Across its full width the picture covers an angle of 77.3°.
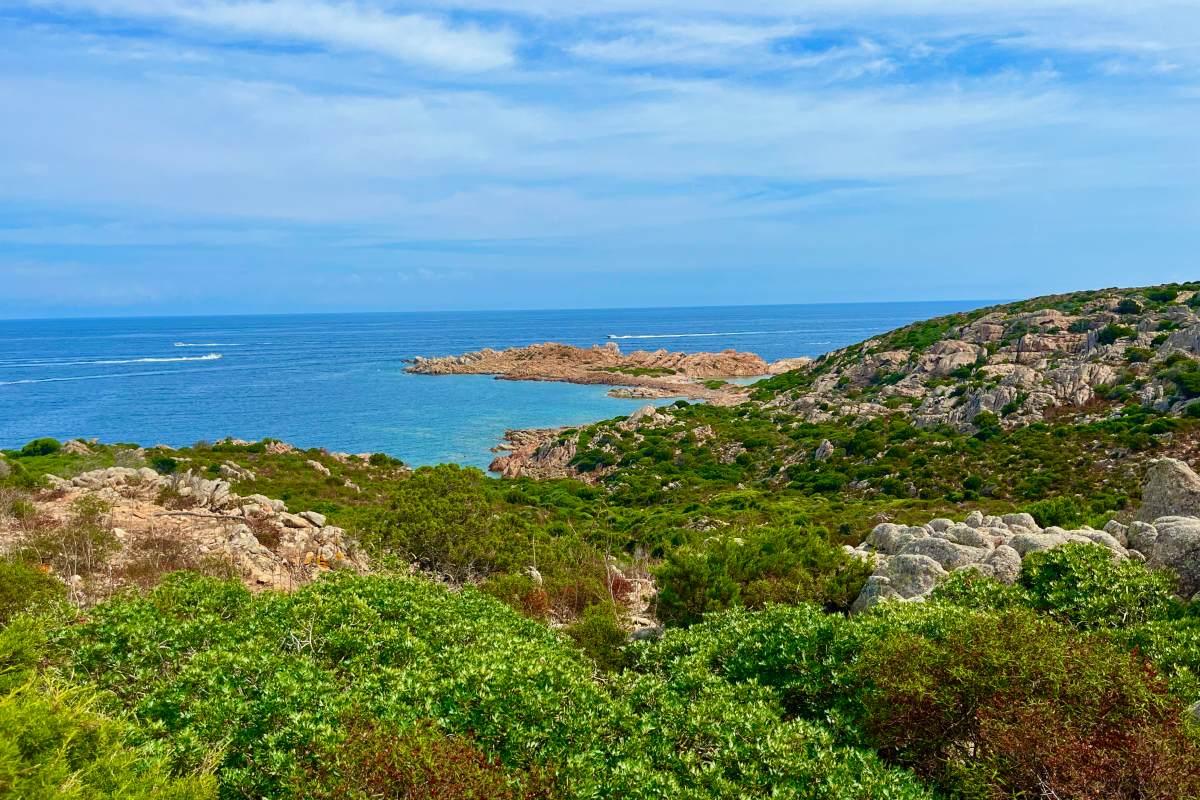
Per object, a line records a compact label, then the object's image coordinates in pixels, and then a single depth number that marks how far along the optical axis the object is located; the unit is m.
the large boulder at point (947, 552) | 15.93
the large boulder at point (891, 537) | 19.23
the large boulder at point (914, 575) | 14.86
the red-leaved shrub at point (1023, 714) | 6.97
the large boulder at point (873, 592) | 14.79
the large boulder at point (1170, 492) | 17.47
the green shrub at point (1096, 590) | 11.97
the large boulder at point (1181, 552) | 13.24
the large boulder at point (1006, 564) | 14.36
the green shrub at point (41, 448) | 43.28
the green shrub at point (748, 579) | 15.91
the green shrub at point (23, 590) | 12.76
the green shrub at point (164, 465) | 38.91
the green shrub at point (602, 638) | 13.25
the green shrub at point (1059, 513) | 22.42
